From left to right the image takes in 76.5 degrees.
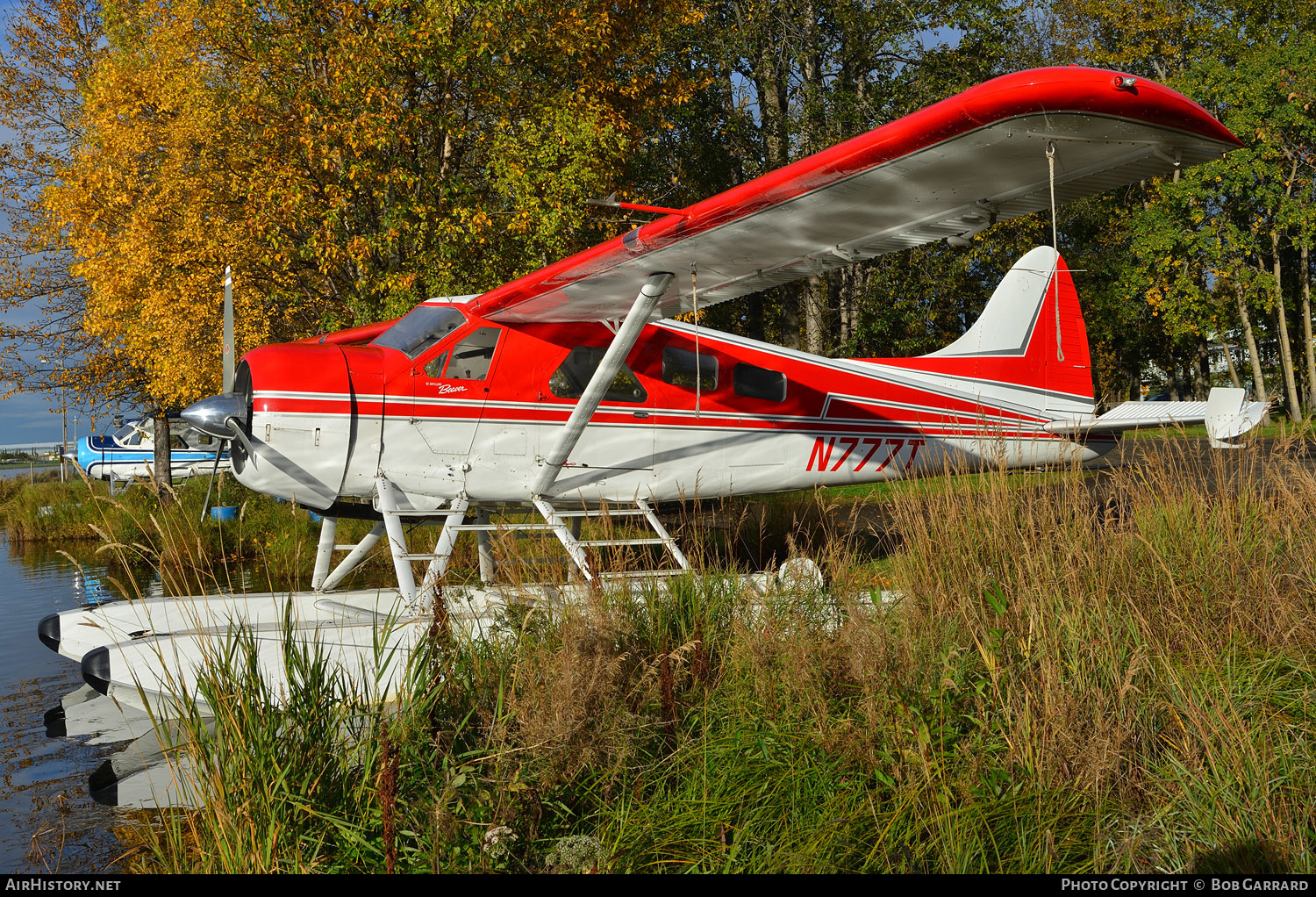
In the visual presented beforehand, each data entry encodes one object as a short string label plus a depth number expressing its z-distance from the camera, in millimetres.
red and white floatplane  4086
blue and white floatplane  26500
